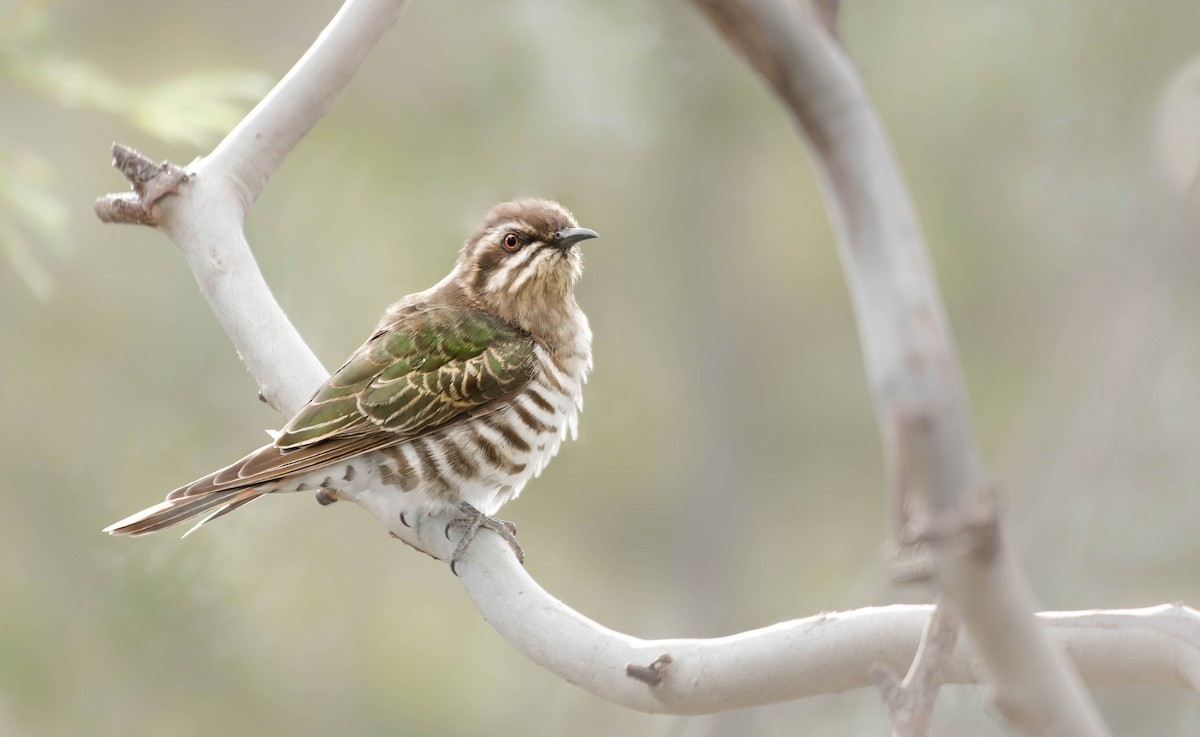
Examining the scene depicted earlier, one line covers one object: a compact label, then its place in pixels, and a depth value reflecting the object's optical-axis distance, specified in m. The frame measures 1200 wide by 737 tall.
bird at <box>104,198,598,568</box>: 6.25
